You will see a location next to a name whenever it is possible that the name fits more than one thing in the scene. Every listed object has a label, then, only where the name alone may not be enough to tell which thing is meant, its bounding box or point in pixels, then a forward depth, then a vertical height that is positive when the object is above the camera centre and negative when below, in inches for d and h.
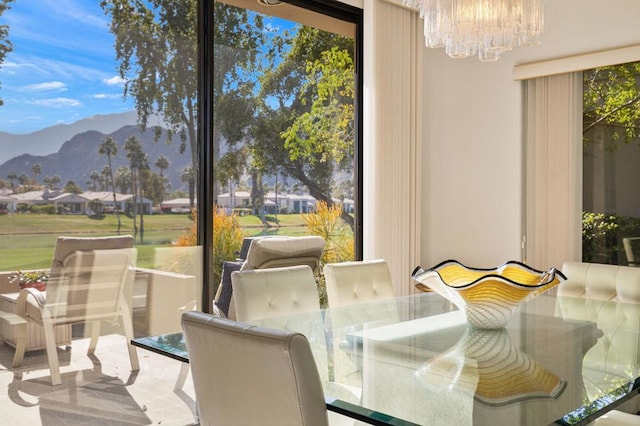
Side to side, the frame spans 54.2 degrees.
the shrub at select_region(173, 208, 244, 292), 145.9 -9.2
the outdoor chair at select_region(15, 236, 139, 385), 116.3 -17.6
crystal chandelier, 106.1 +30.1
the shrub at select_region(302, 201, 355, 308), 166.6 -9.6
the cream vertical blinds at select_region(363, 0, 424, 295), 176.4 +17.9
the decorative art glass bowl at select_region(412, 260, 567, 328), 89.4 -13.9
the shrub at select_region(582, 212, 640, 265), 165.5 -10.2
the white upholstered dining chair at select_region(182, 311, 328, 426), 54.2 -16.1
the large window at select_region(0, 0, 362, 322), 116.5 +15.0
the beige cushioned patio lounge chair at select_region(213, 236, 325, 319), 144.9 -14.1
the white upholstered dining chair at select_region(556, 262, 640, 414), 70.7 -20.0
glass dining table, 58.6 -19.6
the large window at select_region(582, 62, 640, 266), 163.6 +8.6
